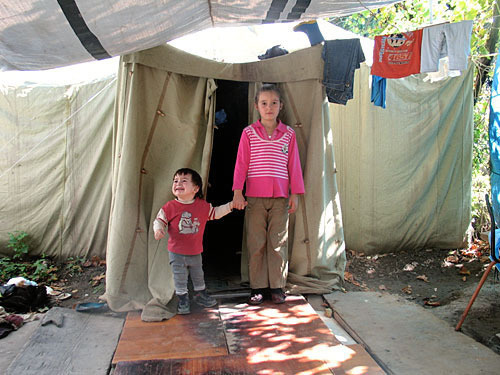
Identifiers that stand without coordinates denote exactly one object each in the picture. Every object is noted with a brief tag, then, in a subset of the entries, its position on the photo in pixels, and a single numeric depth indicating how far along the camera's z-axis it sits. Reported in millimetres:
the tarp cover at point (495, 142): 3490
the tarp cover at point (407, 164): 6156
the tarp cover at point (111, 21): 2574
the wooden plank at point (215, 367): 2797
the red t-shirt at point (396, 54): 4512
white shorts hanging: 4344
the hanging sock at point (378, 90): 4770
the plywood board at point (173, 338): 3059
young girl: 3949
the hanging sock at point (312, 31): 4383
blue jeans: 4246
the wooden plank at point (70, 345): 2975
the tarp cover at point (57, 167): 5672
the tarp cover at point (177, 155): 3832
